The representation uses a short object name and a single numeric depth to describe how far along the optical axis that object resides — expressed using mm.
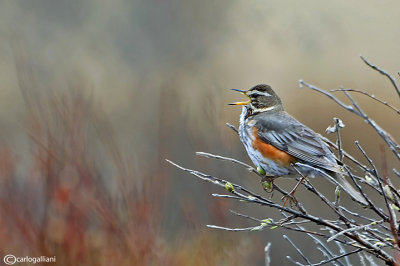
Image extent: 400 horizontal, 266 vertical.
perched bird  10625
